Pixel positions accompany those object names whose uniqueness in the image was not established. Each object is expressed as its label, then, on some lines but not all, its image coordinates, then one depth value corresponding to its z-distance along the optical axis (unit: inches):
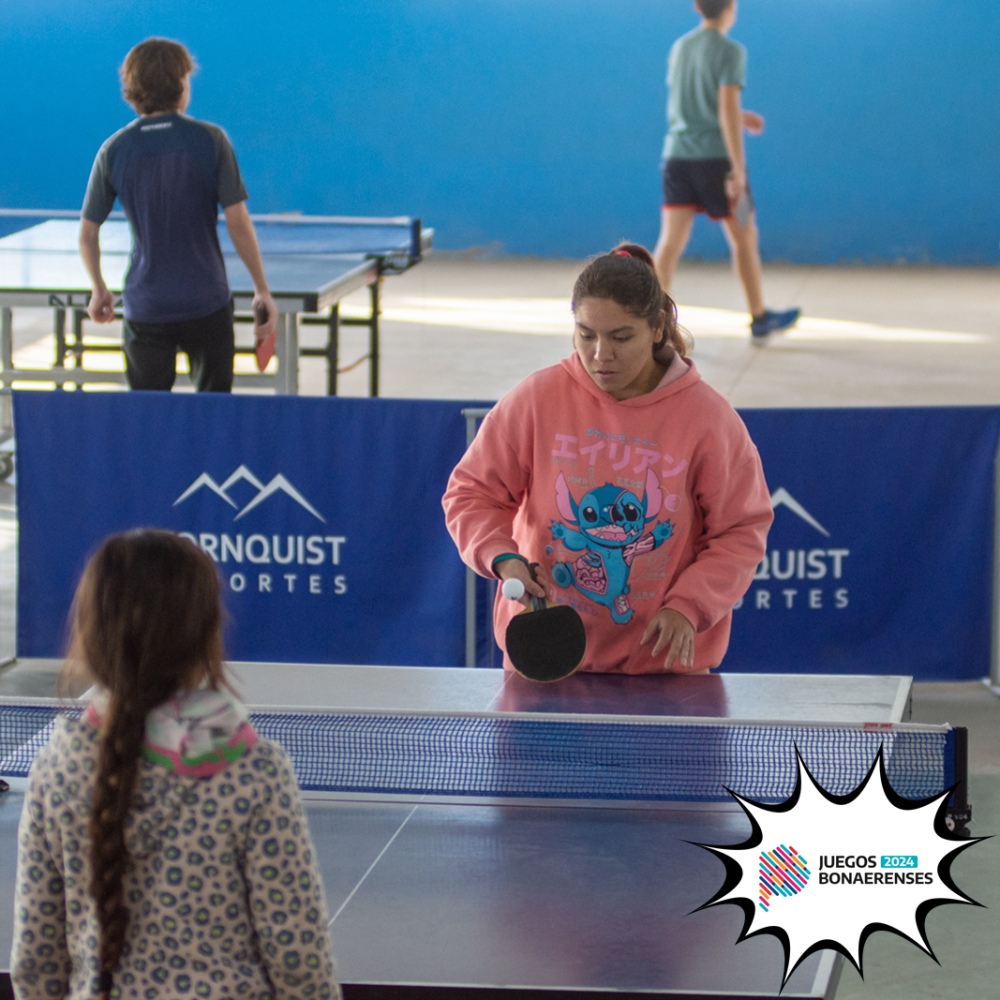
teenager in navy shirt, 429.2
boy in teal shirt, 762.1
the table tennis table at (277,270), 507.1
